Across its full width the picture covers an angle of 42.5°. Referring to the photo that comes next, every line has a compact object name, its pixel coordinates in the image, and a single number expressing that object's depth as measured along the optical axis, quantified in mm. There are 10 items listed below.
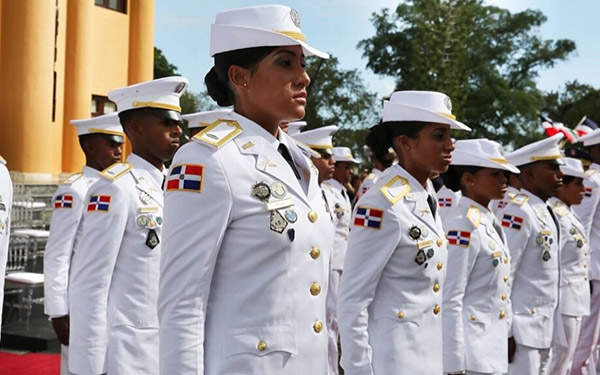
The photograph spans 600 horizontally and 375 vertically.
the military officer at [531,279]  5031
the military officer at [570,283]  6246
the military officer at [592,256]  7734
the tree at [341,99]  45750
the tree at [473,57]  40844
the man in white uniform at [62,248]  4590
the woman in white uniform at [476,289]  4113
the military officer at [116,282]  3949
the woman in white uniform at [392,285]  3535
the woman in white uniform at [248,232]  2266
